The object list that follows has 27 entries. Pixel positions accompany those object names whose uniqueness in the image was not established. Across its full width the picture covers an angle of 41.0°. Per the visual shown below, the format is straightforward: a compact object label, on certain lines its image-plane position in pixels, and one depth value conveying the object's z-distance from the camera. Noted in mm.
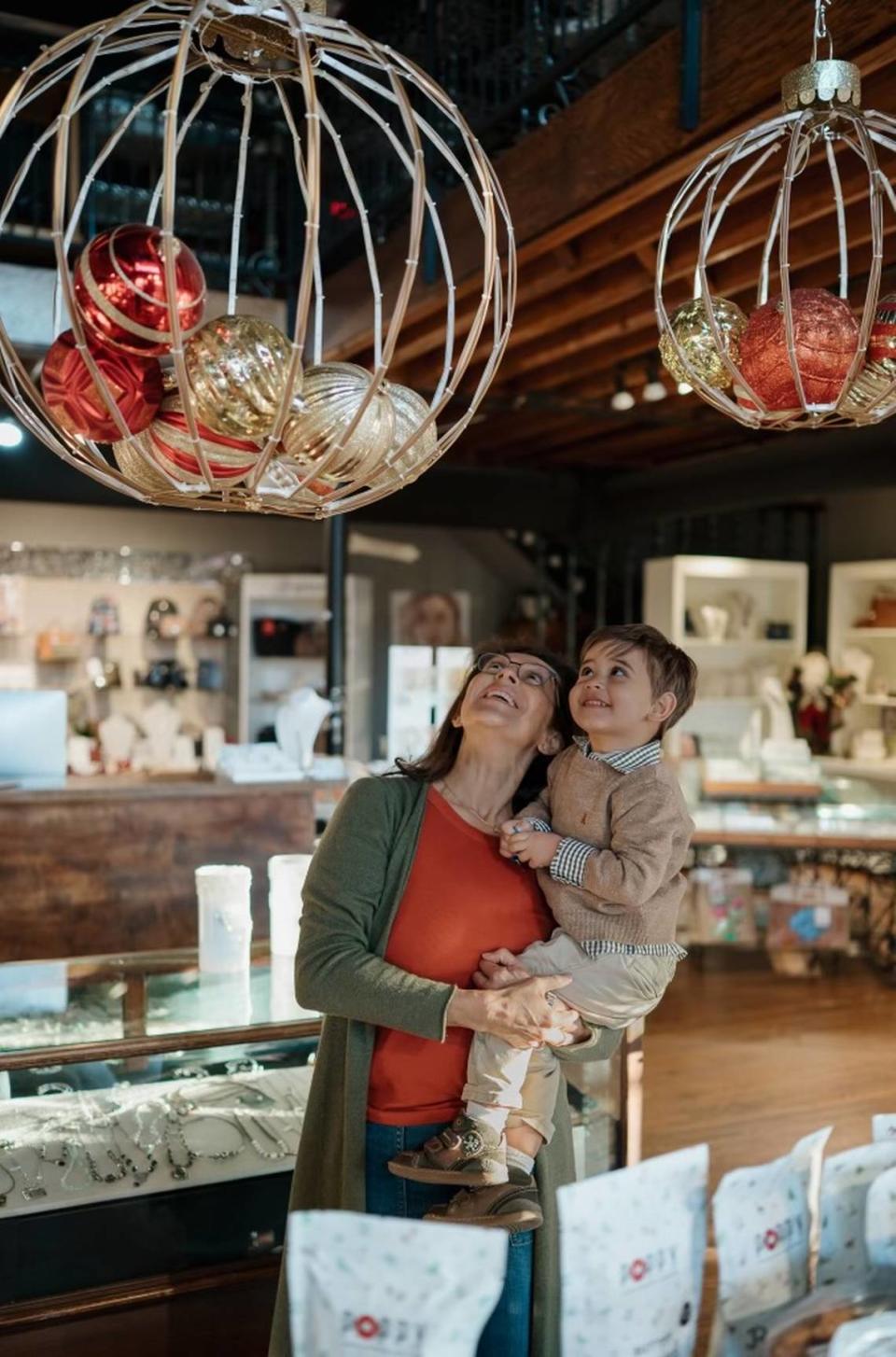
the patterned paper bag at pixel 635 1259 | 1208
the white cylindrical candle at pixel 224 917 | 2703
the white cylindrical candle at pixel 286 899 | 2744
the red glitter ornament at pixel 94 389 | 1310
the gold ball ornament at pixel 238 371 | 1275
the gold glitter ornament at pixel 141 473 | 1419
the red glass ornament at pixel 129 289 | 1276
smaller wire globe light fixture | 1633
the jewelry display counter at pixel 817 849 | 6410
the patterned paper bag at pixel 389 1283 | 1098
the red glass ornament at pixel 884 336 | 1695
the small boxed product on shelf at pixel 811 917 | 6312
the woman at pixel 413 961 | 1764
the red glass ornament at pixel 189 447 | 1327
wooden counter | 3604
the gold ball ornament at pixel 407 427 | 1473
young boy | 1743
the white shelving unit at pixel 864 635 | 7454
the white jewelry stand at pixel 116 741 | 8102
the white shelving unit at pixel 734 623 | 8156
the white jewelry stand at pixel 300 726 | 4090
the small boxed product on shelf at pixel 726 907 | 6480
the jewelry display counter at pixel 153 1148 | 2268
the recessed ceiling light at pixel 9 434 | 6152
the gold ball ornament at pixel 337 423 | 1350
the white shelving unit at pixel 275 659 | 8867
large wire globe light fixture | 1213
